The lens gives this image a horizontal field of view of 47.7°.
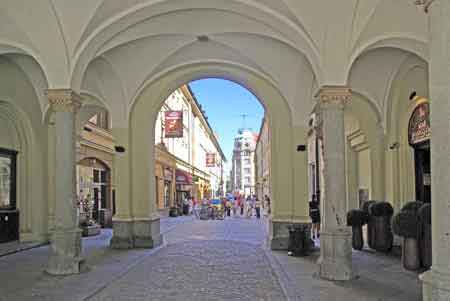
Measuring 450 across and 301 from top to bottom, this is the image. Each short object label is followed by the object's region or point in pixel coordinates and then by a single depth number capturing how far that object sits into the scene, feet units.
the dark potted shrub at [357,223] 45.96
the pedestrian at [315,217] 57.31
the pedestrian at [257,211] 114.11
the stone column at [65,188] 33.86
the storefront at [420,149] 43.38
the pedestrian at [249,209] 114.62
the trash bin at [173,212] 112.16
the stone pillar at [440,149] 16.90
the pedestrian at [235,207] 126.78
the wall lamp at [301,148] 47.93
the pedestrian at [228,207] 122.31
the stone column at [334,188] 31.73
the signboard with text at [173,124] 82.07
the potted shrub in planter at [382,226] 44.05
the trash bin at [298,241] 43.14
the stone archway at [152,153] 48.14
